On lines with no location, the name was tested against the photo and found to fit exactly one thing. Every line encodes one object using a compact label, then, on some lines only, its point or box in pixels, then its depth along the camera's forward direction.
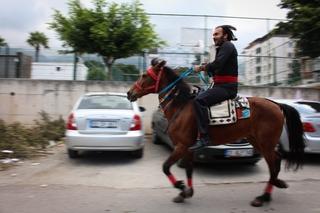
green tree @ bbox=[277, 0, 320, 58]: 17.42
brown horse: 6.35
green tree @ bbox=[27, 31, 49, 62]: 41.08
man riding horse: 6.16
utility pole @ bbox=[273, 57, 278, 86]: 16.33
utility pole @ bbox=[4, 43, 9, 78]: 15.95
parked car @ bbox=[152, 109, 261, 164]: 8.03
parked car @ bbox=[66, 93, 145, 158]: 8.93
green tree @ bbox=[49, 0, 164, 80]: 14.84
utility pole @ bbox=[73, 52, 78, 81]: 15.31
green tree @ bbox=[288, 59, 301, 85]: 16.52
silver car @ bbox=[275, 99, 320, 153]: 9.12
